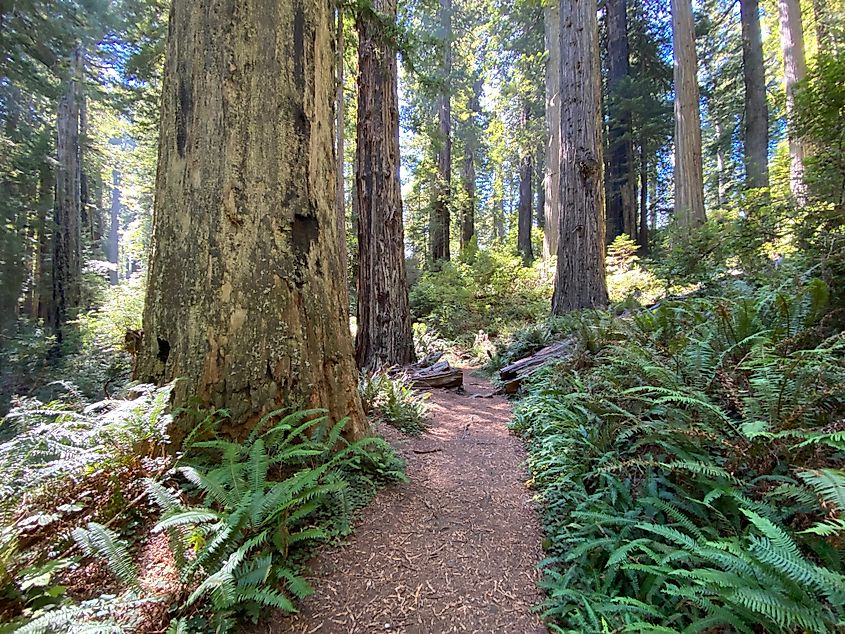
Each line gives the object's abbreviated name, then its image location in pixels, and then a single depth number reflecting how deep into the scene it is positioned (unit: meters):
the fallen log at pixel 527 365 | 5.78
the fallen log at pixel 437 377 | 5.92
